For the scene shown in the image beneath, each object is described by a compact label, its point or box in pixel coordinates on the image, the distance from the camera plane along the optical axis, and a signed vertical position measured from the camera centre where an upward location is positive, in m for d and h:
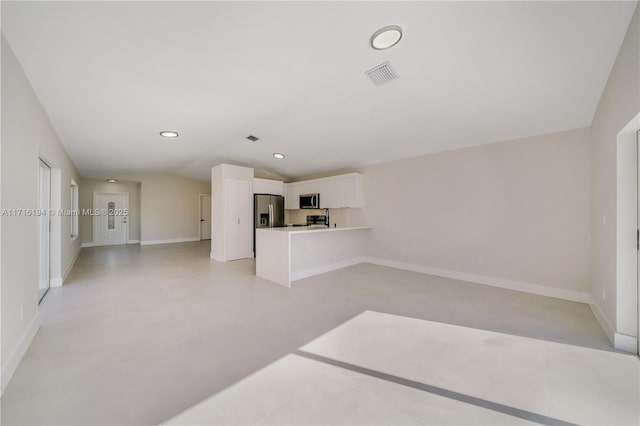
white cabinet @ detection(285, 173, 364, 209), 5.79 +0.60
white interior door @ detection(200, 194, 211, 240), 9.84 -0.11
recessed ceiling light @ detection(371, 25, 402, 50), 1.99 +1.52
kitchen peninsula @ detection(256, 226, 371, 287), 3.95 -0.74
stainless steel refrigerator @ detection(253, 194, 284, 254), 6.46 +0.06
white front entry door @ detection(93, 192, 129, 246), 8.31 -0.15
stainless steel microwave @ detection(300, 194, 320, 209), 6.33 +0.32
